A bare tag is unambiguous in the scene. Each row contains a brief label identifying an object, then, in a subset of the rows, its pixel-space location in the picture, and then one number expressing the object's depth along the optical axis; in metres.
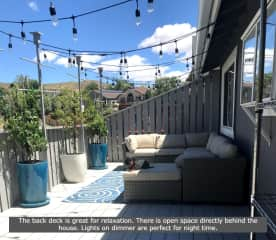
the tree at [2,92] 3.35
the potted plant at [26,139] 3.47
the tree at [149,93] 25.82
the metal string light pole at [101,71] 6.92
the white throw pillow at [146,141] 5.93
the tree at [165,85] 26.82
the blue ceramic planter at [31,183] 3.51
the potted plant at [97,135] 5.80
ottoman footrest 3.52
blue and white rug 3.80
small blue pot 5.94
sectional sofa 3.36
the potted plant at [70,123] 4.75
